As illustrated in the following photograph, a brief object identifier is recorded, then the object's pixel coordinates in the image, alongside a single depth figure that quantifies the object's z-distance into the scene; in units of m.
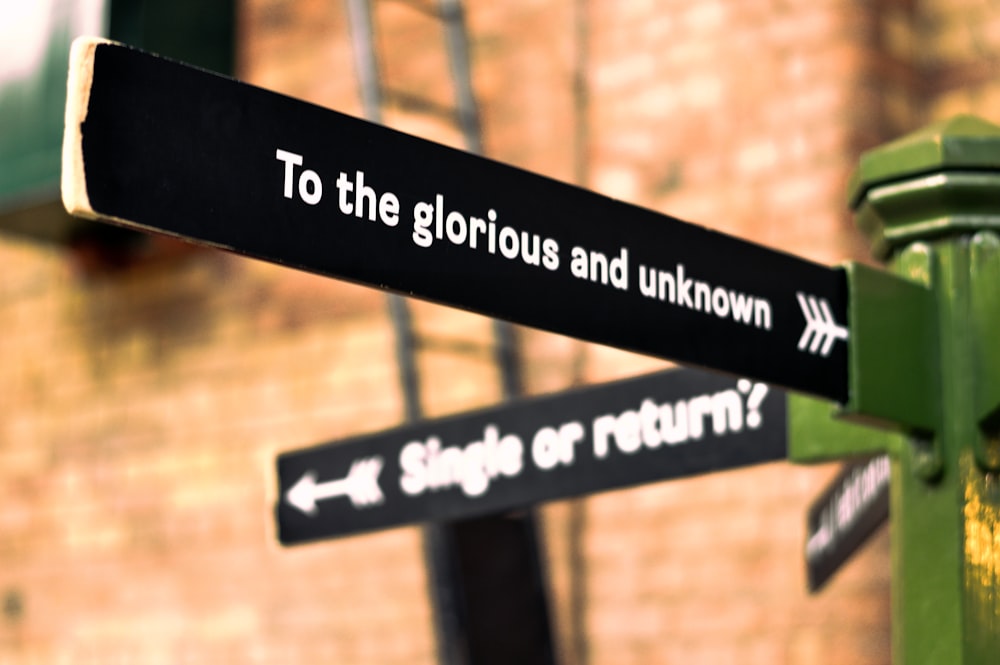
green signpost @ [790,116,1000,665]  3.19
